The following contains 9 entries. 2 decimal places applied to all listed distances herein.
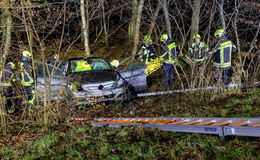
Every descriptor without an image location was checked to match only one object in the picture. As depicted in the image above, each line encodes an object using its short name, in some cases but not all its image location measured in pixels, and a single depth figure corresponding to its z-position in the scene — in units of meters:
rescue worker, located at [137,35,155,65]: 9.70
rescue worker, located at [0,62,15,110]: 5.42
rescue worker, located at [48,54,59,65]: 5.40
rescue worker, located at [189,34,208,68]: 7.64
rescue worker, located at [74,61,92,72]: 7.96
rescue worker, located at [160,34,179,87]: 8.44
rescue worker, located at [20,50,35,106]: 5.69
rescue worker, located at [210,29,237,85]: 7.17
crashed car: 5.91
